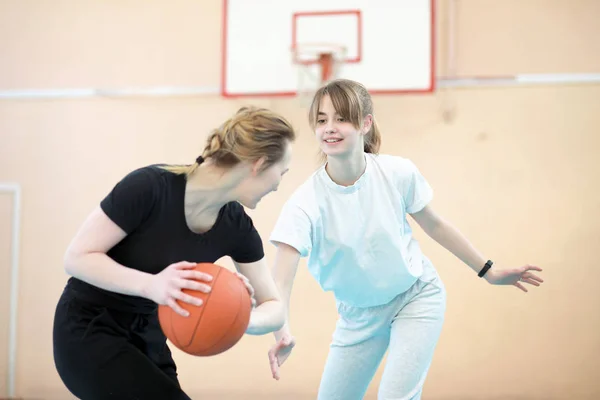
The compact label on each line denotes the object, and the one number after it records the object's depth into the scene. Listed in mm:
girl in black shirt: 2127
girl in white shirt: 2883
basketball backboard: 5246
